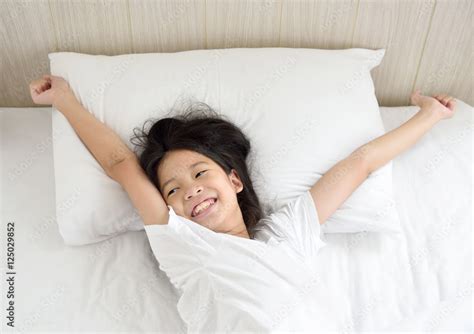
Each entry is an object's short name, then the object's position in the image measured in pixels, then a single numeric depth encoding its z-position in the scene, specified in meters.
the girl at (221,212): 1.21
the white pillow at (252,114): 1.38
